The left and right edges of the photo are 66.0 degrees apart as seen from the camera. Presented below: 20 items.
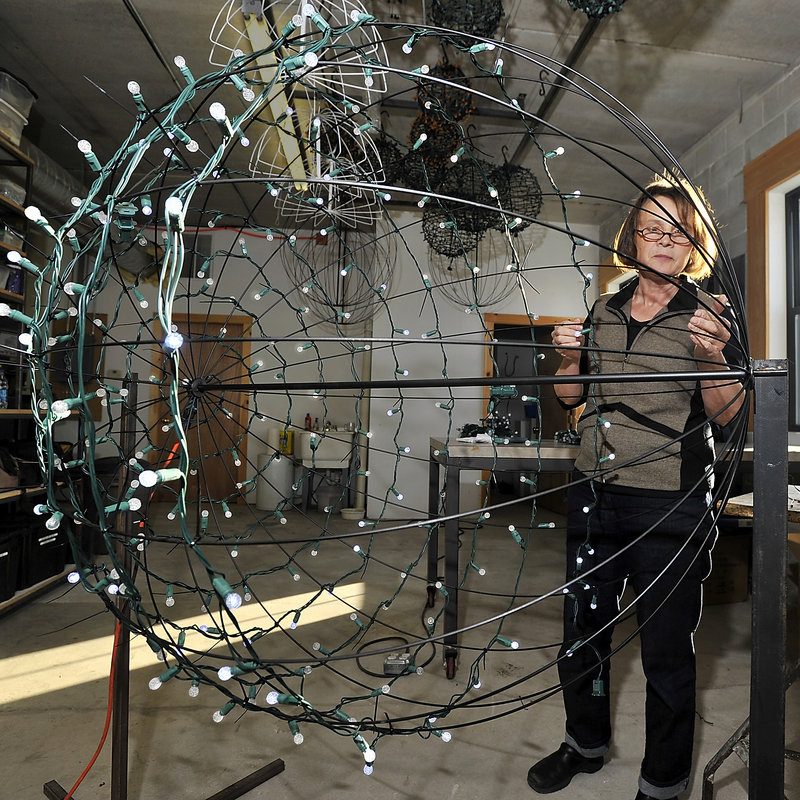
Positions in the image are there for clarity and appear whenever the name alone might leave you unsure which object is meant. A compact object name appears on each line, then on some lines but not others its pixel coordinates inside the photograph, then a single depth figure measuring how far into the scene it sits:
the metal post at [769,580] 0.59
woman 1.24
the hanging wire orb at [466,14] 2.07
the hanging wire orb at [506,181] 3.23
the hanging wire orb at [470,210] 3.23
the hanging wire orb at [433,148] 2.68
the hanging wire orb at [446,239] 4.03
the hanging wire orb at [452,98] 2.49
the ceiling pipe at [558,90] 2.79
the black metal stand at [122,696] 1.03
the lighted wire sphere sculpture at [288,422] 0.56
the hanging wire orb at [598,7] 1.94
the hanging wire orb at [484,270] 5.06
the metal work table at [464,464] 1.95
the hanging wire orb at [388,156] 2.95
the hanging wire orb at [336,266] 4.92
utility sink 5.47
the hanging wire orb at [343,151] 2.71
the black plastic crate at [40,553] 2.81
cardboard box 2.90
